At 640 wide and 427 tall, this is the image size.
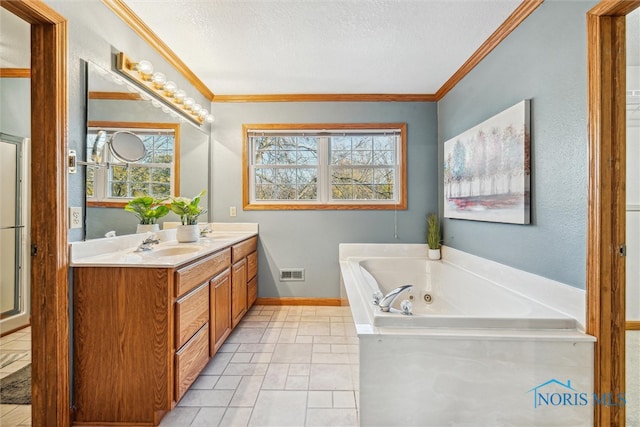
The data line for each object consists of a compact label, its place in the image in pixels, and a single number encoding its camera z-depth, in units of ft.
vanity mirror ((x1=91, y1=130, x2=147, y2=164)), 5.85
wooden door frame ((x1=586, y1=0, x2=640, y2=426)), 4.51
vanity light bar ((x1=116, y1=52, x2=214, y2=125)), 6.51
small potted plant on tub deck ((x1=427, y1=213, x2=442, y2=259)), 10.35
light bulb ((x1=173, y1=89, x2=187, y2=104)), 8.30
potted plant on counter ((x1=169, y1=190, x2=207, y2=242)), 8.12
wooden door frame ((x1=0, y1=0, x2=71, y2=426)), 4.72
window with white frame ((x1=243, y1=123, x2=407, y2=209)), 11.19
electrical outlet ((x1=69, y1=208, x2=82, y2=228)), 5.16
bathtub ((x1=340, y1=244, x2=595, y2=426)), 4.51
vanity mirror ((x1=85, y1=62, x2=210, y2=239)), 5.72
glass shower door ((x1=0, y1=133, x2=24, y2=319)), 7.88
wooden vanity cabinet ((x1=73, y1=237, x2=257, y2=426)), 5.02
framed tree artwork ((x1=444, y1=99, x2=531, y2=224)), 6.17
